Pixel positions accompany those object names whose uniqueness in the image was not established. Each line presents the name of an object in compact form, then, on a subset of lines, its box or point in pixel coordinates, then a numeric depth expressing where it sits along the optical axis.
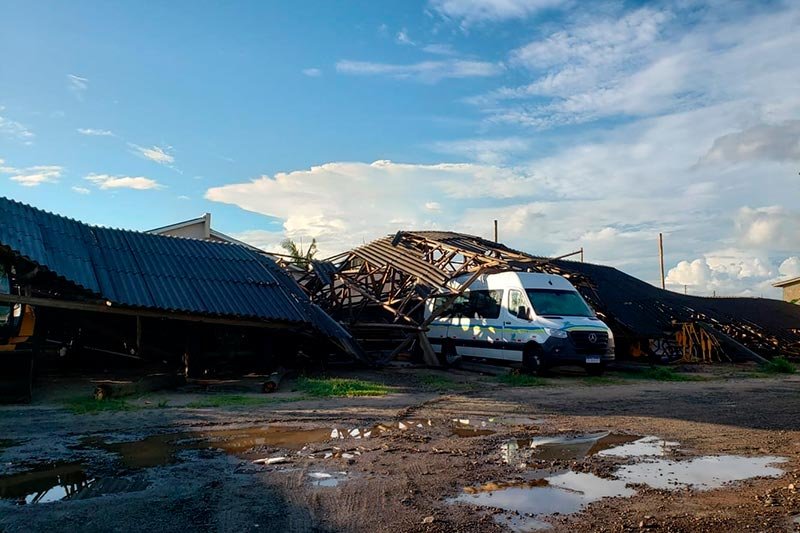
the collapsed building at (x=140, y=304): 12.07
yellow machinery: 10.84
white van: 15.12
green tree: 37.99
